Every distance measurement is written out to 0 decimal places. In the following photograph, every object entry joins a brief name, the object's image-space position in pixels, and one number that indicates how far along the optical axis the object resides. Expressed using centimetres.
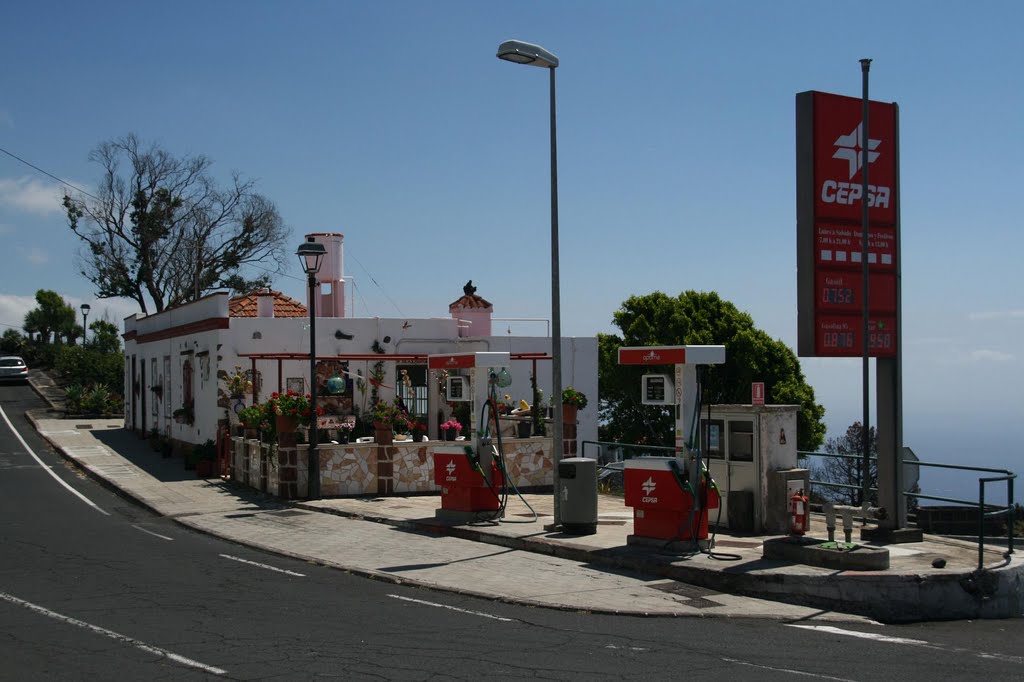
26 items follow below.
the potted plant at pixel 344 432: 2086
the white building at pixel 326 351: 2559
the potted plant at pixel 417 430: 2123
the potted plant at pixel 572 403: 2077
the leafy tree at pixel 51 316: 7919
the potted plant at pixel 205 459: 2477
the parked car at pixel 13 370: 5512
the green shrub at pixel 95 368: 4947
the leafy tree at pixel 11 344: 6800
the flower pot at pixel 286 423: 1995
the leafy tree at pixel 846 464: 3423
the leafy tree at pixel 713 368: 4409
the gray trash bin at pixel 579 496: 1502
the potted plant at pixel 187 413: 2797
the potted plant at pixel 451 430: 2070
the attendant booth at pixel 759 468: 1448
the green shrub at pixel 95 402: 4262
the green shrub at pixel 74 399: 4247
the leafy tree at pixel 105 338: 5728
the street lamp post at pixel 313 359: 1958
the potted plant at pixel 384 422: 2020
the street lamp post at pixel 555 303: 1529
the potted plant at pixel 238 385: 2497
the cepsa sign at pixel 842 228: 1392
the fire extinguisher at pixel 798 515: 1276
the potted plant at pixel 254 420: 2081
